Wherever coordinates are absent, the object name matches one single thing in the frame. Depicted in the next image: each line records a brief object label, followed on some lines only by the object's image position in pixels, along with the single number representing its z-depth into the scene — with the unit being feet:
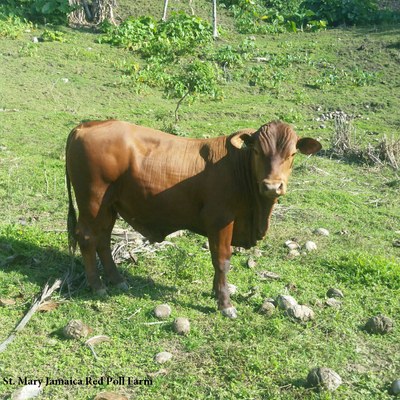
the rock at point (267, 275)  19.12
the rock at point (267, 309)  16.70
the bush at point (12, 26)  48.08
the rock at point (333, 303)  17.31
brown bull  16.79
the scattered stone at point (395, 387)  13.32
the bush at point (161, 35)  48.67
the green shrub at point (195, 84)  41.47
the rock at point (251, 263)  19.92
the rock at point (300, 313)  16.35
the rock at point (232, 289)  18.01
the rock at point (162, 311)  16.33
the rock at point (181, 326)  15.61
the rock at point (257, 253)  20.89
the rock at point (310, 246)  21.22
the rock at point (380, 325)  15.84
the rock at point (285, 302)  16.74
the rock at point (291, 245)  21.31
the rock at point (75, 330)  15.23
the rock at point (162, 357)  14.49
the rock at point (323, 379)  13.34
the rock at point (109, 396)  12.79
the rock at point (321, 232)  22.77
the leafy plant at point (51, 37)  49.44
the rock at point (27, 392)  13.00
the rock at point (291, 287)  18.38
